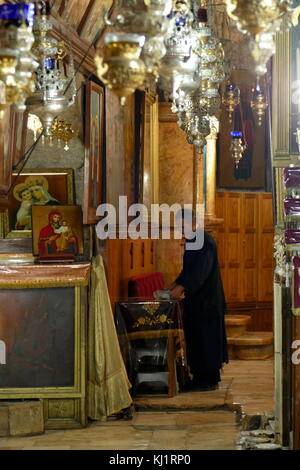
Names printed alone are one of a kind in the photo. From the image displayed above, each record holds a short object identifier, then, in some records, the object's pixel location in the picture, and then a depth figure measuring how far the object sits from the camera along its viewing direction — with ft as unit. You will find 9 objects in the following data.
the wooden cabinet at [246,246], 51.83
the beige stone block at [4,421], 28.86
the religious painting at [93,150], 32.12
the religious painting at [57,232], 31.14
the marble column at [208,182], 45.37
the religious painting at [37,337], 30.19
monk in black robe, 35.60
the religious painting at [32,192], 32.24
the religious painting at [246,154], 52.44
